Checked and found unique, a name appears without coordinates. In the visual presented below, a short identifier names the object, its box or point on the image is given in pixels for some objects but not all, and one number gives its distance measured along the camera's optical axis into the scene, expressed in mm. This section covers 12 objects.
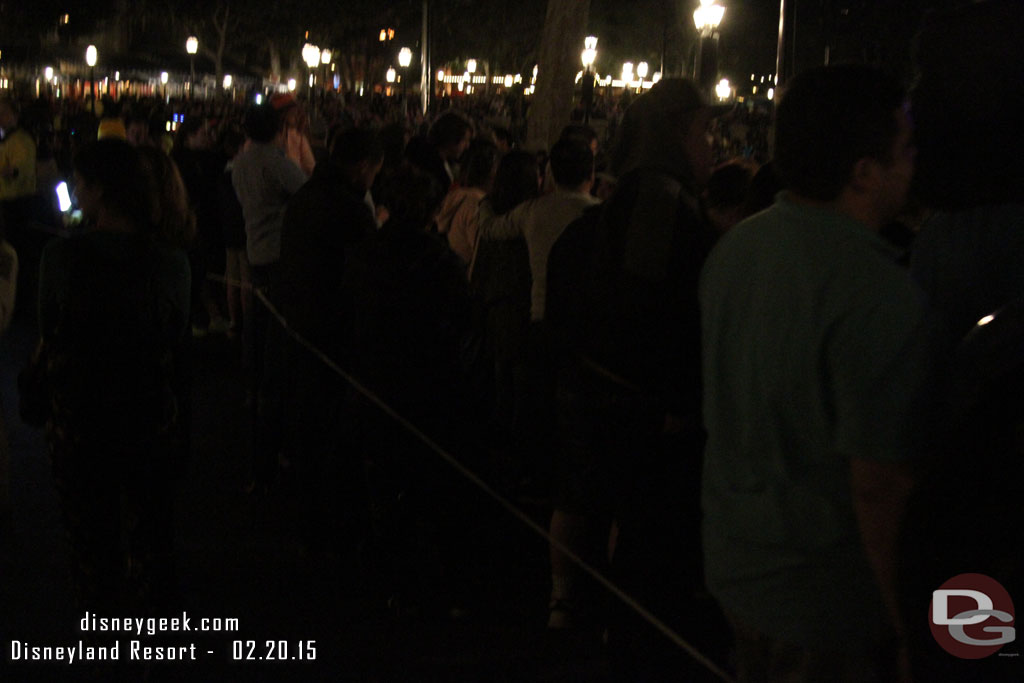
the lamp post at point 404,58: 38625
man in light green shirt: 2123
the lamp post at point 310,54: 47156
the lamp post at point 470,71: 62528
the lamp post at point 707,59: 8798
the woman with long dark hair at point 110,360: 4047
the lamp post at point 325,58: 70000
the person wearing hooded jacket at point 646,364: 3912
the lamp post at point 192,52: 44969
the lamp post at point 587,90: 13945
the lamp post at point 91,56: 47409
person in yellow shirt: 10898
